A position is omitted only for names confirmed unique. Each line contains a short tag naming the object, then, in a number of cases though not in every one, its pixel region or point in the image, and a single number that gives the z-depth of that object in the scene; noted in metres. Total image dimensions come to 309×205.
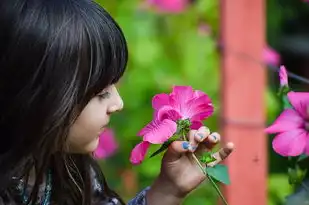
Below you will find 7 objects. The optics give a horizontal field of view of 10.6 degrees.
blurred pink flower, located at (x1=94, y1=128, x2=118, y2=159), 3.35
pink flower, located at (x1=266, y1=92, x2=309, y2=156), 2.08
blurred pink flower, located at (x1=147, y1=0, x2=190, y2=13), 3.47
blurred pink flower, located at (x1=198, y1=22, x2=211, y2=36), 3.43
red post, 2.95
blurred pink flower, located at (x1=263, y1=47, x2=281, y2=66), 3.38
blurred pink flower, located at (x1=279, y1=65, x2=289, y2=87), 2.11
